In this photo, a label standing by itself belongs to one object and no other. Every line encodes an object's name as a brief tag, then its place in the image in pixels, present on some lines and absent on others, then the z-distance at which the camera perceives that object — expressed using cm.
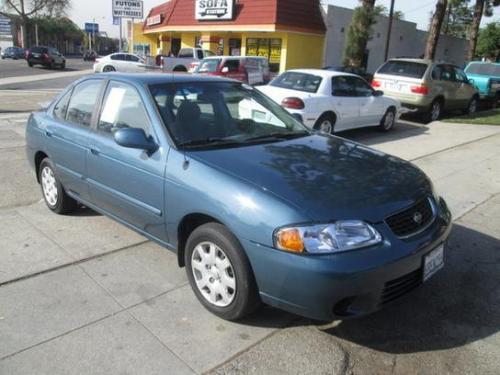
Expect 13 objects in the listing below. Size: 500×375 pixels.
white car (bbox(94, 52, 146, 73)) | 2800
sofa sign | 2745
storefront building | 2536
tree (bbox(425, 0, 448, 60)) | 2155
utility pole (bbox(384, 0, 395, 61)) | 2778
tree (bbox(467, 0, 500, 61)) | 3050
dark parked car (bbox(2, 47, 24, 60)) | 5416
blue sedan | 277
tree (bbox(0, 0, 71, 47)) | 6956
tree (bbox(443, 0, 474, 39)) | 6581
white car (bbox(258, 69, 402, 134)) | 923
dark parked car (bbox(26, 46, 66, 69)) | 3634
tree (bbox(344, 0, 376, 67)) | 1947
